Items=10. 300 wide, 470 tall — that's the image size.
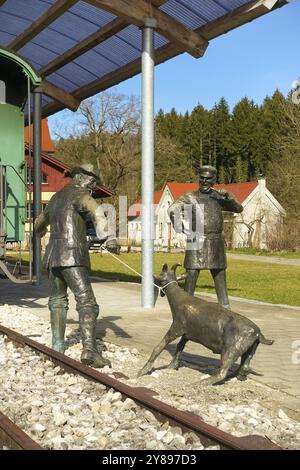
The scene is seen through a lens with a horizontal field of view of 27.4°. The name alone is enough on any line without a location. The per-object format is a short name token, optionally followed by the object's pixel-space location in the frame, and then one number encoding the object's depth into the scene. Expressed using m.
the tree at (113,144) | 49.34
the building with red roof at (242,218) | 47.88
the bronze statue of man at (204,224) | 8.23
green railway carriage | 10.51
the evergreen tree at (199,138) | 92.81
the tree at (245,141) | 86.94
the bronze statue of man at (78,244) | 6.87
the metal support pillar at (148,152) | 11.85
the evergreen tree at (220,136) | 91.44
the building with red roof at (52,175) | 44.66
